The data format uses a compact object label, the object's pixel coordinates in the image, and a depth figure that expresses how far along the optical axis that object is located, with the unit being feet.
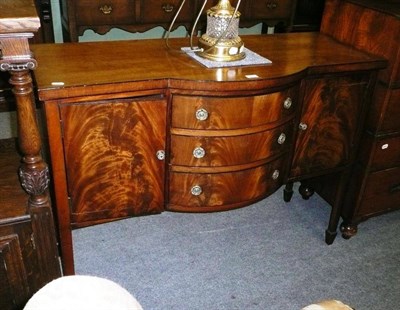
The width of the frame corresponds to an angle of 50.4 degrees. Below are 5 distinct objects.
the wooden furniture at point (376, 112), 5.44
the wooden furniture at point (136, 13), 8.71
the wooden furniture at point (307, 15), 11.01
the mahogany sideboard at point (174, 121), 3.96
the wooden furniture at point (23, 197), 3.34
